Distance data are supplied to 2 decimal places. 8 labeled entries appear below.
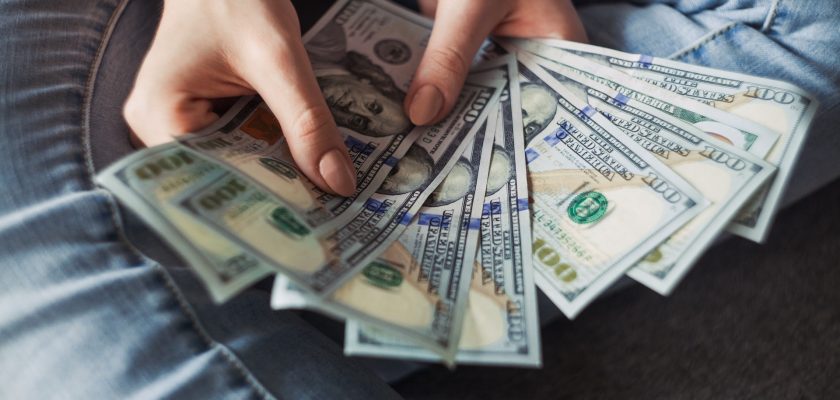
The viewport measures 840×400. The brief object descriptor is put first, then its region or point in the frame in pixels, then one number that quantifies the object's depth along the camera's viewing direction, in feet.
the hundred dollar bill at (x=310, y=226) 1.59
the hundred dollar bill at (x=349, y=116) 1.71
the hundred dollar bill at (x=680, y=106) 1.73
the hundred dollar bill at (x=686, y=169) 1.66
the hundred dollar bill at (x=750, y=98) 1.67
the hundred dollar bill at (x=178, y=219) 1.54
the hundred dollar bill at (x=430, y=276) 1.58
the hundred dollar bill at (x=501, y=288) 1.59
